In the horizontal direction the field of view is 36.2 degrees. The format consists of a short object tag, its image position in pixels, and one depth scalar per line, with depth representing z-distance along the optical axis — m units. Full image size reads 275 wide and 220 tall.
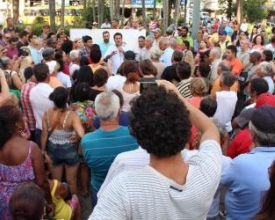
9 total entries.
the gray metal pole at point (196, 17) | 13.37
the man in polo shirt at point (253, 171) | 2.68
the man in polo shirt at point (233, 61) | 7.86
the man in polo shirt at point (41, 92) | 5.21
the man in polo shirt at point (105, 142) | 3.44
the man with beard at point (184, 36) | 11.88
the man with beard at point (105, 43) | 10.16
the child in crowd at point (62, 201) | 3.62
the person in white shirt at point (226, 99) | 5.68
